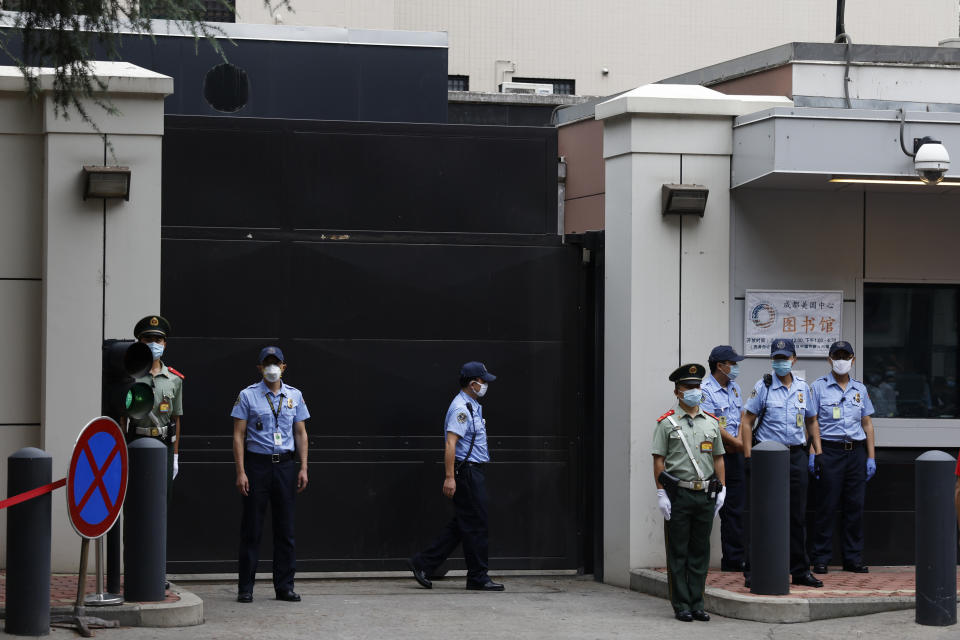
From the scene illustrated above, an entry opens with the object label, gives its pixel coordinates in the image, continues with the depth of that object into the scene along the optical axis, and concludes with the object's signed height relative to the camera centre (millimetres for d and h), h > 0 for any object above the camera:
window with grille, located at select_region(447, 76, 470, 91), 30675 +5558
